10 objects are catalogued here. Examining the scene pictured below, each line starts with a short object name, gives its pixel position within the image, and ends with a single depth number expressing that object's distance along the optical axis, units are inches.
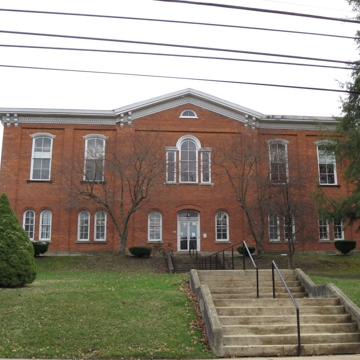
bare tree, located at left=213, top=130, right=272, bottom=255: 1016.9
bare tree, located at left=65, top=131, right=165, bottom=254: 1003.3
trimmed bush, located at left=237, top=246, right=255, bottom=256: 1038.4
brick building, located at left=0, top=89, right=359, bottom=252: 1089.4
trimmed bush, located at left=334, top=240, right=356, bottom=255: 1091.3
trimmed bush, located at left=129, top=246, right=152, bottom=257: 992.9
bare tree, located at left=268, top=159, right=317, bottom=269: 881.5
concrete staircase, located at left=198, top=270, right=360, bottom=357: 358.9
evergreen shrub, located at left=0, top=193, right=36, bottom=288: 506.3
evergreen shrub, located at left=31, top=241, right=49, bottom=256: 1005.8
